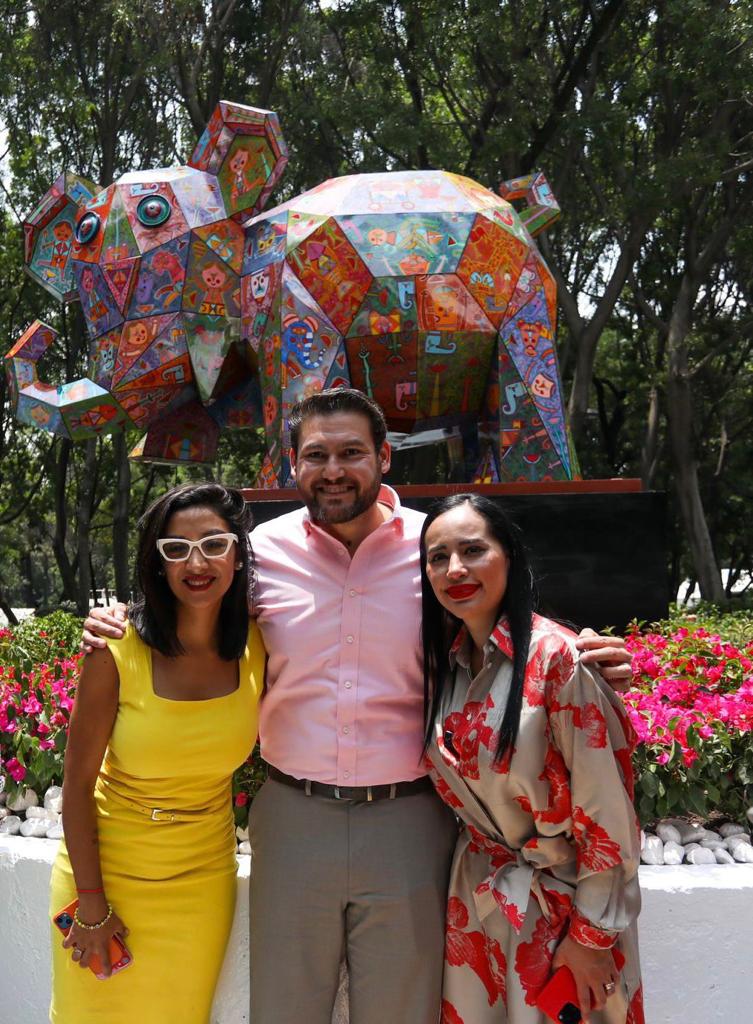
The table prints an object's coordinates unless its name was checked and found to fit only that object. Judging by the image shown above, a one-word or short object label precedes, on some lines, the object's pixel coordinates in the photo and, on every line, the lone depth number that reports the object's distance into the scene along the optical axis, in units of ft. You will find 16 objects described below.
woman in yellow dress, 7.80
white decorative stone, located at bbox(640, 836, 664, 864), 10.50
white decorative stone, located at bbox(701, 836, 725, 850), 10.91
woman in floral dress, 6.82
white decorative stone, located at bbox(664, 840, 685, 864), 10.54
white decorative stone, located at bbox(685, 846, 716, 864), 10.55
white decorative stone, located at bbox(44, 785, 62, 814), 12.39
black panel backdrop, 18.92
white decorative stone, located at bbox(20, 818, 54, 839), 11.80
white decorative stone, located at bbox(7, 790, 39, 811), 12.61
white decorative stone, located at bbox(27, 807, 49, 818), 12.24
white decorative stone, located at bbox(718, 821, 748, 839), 11.37
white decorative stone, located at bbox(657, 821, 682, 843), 11.00
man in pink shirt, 7.67
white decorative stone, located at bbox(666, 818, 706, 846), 11.12
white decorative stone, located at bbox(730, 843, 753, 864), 10.64
